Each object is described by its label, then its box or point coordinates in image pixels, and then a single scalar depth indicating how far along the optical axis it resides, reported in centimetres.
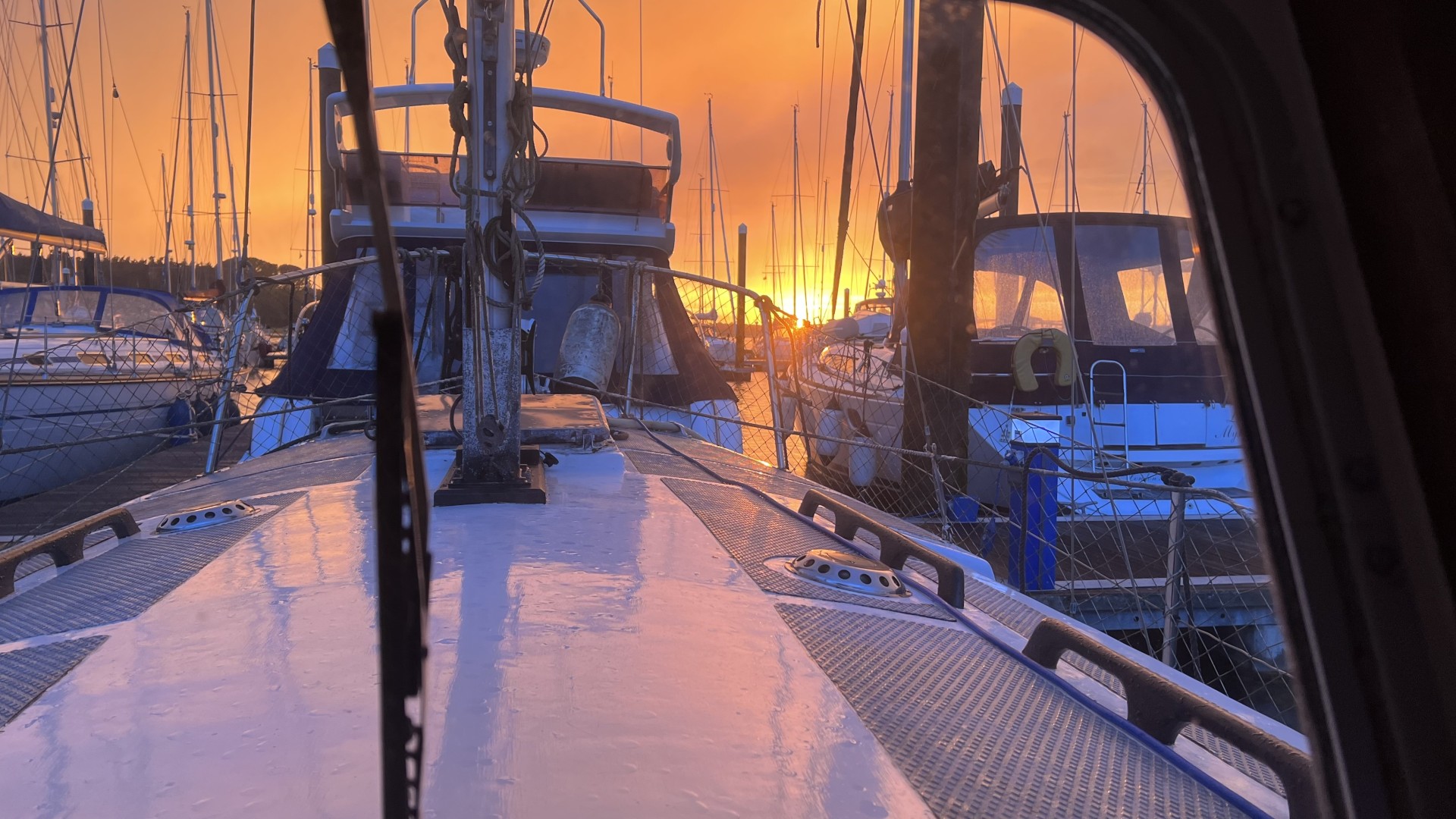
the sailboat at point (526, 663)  119
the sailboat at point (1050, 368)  658
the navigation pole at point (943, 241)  654
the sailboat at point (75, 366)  909
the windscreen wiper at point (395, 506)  51
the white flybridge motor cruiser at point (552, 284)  564
